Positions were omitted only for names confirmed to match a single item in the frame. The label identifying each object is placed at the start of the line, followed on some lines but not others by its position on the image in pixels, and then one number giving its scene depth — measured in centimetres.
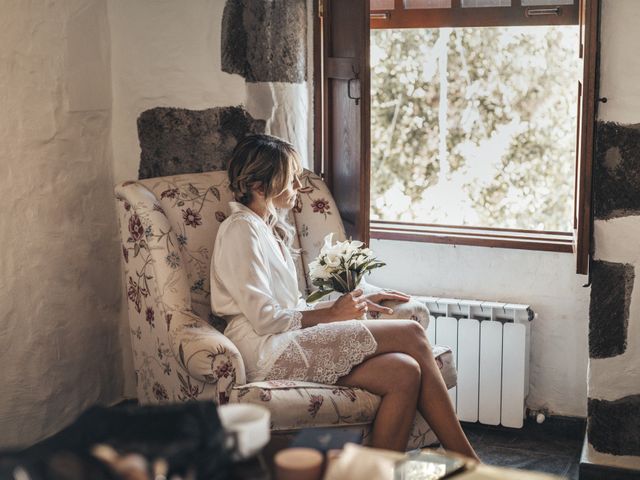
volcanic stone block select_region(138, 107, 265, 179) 339
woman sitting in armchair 268
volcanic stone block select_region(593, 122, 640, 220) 291
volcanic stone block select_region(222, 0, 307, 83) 334
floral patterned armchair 255
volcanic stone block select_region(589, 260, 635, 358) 300
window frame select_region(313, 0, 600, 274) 345
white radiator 354
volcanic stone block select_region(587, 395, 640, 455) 307
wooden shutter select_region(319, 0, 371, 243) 335
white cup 156
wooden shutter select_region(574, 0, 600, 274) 271
